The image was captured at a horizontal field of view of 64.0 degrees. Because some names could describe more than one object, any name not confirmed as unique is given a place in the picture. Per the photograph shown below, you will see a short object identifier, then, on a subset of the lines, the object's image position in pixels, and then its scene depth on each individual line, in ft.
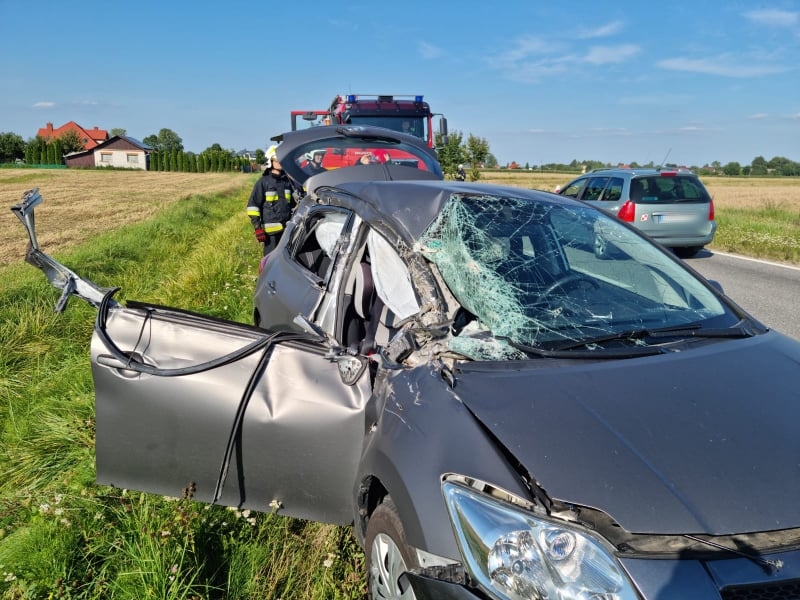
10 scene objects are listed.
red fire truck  49.57
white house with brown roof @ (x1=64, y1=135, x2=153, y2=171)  335.88
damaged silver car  5.43
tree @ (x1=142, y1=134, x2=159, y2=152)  485.15
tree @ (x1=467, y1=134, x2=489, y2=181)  110.52
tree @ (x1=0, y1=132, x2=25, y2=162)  319.68
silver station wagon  36.88
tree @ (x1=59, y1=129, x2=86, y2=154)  346.74
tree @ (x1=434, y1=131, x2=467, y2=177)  92.46
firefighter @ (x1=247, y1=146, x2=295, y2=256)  26.94
